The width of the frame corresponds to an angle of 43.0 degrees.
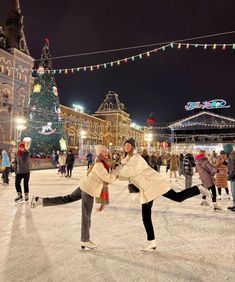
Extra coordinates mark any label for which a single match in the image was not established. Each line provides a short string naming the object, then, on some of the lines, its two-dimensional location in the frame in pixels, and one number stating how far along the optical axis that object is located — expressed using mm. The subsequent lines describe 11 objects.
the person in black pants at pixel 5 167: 10953
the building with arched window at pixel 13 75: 32281
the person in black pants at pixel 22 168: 7246
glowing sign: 47594
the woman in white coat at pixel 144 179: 3611
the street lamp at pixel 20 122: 21809
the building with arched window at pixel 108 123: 57719
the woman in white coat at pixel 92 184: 3660
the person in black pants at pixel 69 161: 15284
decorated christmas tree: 27109
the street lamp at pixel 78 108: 56662
